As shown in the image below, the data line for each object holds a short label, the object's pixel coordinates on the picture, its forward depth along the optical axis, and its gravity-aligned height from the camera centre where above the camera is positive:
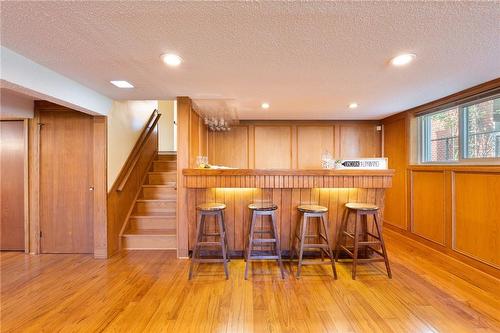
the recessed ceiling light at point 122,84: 2.45 +0.90
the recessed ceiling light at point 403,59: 1.80 +0.86
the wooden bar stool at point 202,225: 2.43 -0.63
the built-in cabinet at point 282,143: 4.64 +0.48
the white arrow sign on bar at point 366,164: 2.65 +0.03
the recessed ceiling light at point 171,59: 1.81 +0.87
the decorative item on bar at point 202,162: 2.95 +0.06
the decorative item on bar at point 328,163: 2.74 +0.04
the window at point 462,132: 2.62 +0.44
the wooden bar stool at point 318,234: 2.43 -0.77
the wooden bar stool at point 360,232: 2.45 -0.76
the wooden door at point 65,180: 3.09 -0.17
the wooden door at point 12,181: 3.15 -0.19
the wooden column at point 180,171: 2.90 -0.05
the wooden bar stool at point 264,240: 2.43 -0.72
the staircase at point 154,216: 3.21 -0.74
